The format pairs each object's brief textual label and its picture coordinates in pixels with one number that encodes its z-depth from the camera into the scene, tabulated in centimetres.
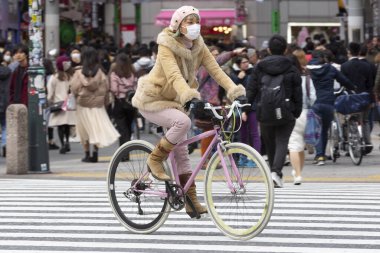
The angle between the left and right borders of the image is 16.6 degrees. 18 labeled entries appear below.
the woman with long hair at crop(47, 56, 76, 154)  2294
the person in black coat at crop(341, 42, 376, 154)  2114
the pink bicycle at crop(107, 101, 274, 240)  917
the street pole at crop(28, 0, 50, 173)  1795
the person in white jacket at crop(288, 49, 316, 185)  1572
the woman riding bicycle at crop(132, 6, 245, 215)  972
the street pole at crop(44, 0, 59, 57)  4134
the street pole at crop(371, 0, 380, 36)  3922
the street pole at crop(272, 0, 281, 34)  4595
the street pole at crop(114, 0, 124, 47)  5769
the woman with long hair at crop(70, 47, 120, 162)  1994
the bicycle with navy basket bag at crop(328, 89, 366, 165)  1911
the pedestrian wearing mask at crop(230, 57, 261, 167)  1873
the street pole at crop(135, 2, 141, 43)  5581
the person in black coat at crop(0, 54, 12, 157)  2202
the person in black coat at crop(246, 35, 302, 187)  1462
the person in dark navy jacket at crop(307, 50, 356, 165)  1883
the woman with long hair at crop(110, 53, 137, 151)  2025
